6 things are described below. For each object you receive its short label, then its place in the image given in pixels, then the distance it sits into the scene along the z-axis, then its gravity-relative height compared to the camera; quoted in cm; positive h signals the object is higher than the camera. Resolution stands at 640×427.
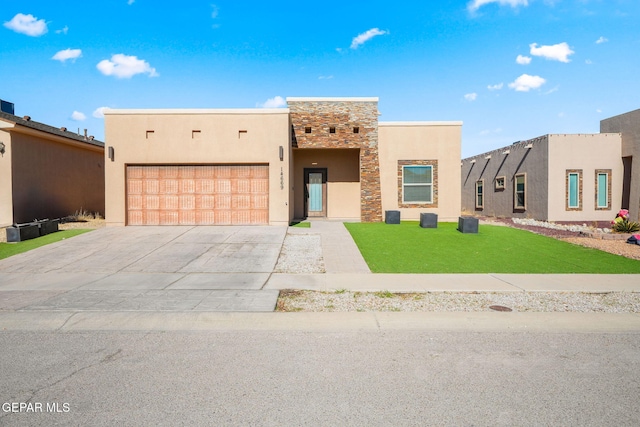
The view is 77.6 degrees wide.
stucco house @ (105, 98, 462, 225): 1705 +154
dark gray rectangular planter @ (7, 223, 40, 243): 1397 -108
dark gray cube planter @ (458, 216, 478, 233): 1592 -91
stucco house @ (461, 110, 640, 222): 2069 +144
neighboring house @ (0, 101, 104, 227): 1758 +156
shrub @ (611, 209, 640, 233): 1549 -94
